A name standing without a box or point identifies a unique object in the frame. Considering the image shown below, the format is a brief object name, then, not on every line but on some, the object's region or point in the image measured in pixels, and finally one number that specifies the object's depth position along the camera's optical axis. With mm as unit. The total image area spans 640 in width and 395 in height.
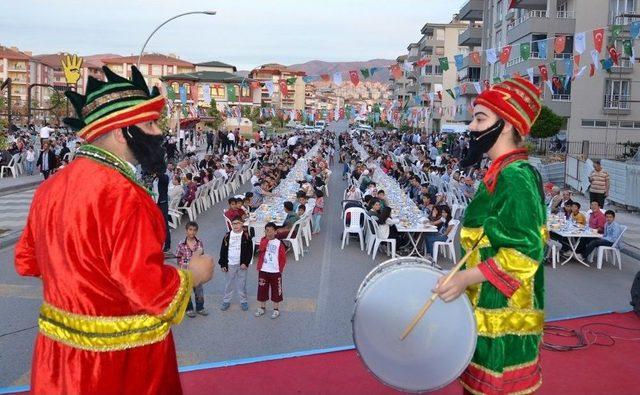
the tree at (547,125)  30109
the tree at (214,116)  57375
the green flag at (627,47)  18984
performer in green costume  2947
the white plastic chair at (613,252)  11164
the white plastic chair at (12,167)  23781
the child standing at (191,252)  7672
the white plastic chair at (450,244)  11461
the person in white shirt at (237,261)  8133
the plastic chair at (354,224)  12633
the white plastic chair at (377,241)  11555
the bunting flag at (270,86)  30234
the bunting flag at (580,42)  19938
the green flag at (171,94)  33188
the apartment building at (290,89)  127562
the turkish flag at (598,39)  18453
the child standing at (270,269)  7938
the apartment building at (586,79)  34438
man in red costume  2562
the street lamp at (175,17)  22714
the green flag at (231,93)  31797
